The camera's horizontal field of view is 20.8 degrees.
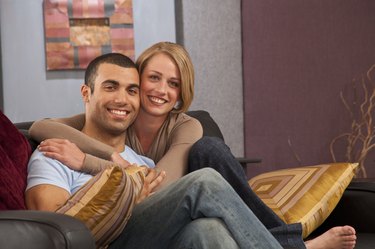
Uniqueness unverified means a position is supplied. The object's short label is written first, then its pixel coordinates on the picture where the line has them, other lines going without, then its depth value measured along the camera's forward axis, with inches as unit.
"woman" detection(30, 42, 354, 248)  136.0
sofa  85.4
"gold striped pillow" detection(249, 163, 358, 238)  150.3
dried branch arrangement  248.2
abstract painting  232.0
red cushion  113.0
